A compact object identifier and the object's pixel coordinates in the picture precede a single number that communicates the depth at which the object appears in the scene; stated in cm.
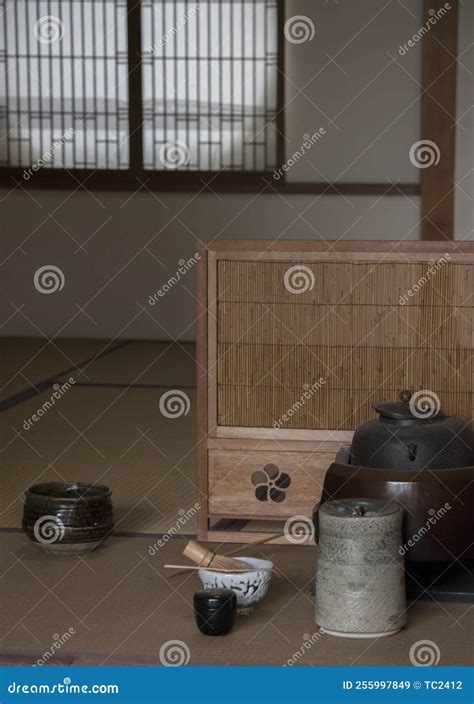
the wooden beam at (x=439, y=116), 680
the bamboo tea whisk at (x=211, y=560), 275
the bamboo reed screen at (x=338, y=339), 315
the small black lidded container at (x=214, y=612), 254
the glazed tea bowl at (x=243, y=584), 266
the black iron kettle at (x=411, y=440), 280
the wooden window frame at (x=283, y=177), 683
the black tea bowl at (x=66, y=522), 312
